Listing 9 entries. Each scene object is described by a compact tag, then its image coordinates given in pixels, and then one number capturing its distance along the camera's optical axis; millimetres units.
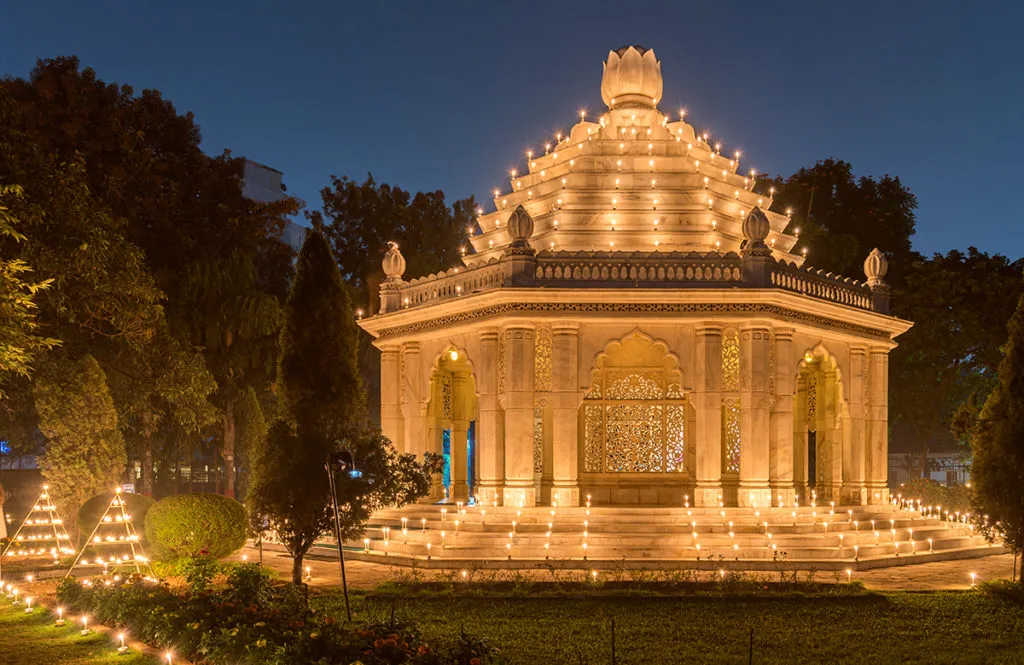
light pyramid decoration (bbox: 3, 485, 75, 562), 21569
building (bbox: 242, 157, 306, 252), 51531
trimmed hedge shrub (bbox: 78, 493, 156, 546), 21281
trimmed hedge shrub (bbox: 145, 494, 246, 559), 18672
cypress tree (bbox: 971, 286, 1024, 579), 15383
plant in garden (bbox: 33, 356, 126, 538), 23422
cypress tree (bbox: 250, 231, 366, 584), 14930
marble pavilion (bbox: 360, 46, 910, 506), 20219
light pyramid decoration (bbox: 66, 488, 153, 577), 17594
